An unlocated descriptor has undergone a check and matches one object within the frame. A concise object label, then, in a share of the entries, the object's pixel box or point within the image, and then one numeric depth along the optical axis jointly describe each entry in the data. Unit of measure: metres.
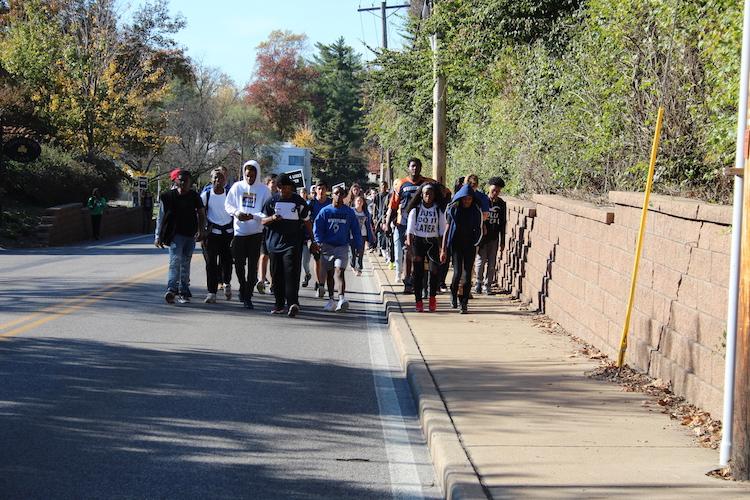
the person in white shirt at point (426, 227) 15.44
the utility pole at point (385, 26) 45.09
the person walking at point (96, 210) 39.88
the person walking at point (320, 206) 16.59
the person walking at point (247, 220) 15.36
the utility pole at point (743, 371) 5.81
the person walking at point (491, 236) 17.33
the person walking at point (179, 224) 15.25
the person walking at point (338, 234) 15.81
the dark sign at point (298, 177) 31.41
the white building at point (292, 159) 94.31
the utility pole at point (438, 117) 24.92
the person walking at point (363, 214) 22.09
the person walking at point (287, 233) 14.65
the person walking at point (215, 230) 15.87
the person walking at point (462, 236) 15.04
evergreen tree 111.83
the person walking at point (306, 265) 19.61
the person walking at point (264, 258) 16.75
